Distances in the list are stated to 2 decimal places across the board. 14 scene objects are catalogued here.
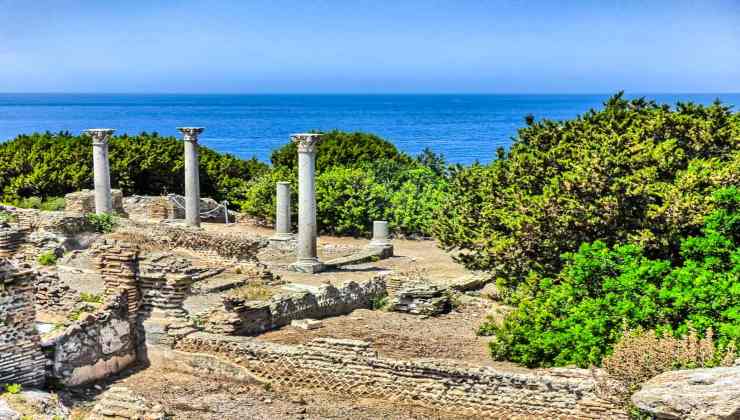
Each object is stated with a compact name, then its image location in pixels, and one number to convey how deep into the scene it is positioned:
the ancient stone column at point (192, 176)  25.11
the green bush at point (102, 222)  22.67
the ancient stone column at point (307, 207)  21.08
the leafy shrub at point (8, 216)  21.11
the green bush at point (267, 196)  29.98
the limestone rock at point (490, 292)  18.35
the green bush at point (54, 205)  28.98
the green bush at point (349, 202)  28.78
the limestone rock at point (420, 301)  16.70
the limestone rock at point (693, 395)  7.91
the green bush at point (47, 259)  19.20
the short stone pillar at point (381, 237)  24.91
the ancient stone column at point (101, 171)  25.22
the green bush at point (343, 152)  34.16
